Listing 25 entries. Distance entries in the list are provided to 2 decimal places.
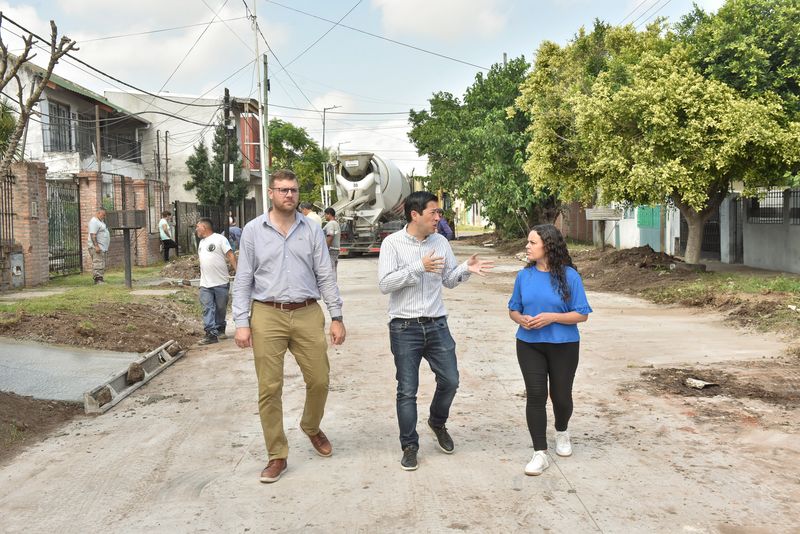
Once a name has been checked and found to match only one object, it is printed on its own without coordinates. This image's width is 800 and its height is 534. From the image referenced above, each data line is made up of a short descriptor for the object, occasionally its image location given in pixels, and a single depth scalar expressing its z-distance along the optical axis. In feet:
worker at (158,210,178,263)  85.71
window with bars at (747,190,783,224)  62.75
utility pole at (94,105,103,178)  93.92
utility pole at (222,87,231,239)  94.27
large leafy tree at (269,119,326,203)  188.55
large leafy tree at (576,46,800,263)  49.62
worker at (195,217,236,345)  34.12
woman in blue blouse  16.60
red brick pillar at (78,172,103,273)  68.85
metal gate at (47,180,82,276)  63.05
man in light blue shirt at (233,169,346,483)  16.51
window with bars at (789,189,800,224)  59.62
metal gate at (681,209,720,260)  76.33
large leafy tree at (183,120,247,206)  146.82
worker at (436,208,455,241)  50.58
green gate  87.31
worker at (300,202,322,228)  41.73
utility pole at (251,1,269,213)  107.20
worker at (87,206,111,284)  57.26
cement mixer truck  91.71
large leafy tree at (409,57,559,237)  94.38
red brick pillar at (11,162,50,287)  52.21
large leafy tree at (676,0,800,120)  50.21
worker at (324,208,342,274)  46.16
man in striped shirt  16.92
